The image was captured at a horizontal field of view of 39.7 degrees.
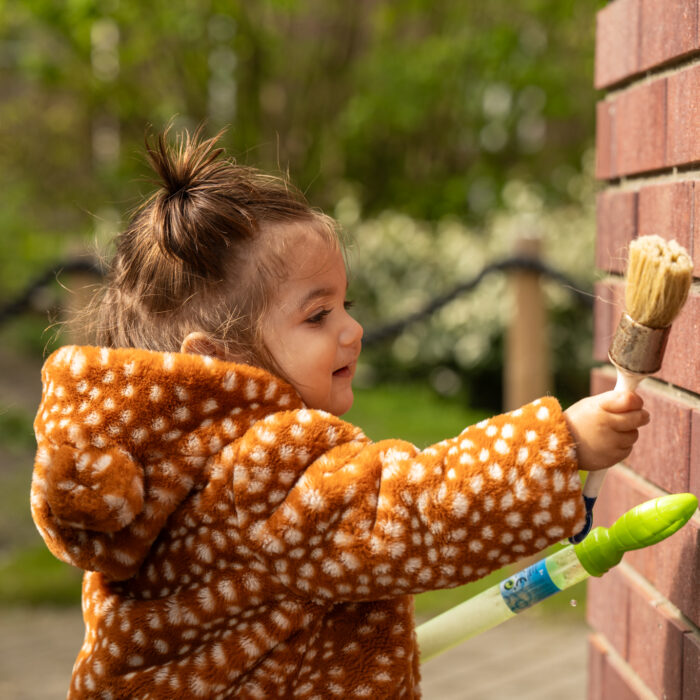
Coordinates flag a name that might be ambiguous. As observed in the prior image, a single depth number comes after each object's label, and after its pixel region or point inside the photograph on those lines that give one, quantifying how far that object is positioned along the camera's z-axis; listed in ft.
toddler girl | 4.19
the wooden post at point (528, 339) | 14.84
